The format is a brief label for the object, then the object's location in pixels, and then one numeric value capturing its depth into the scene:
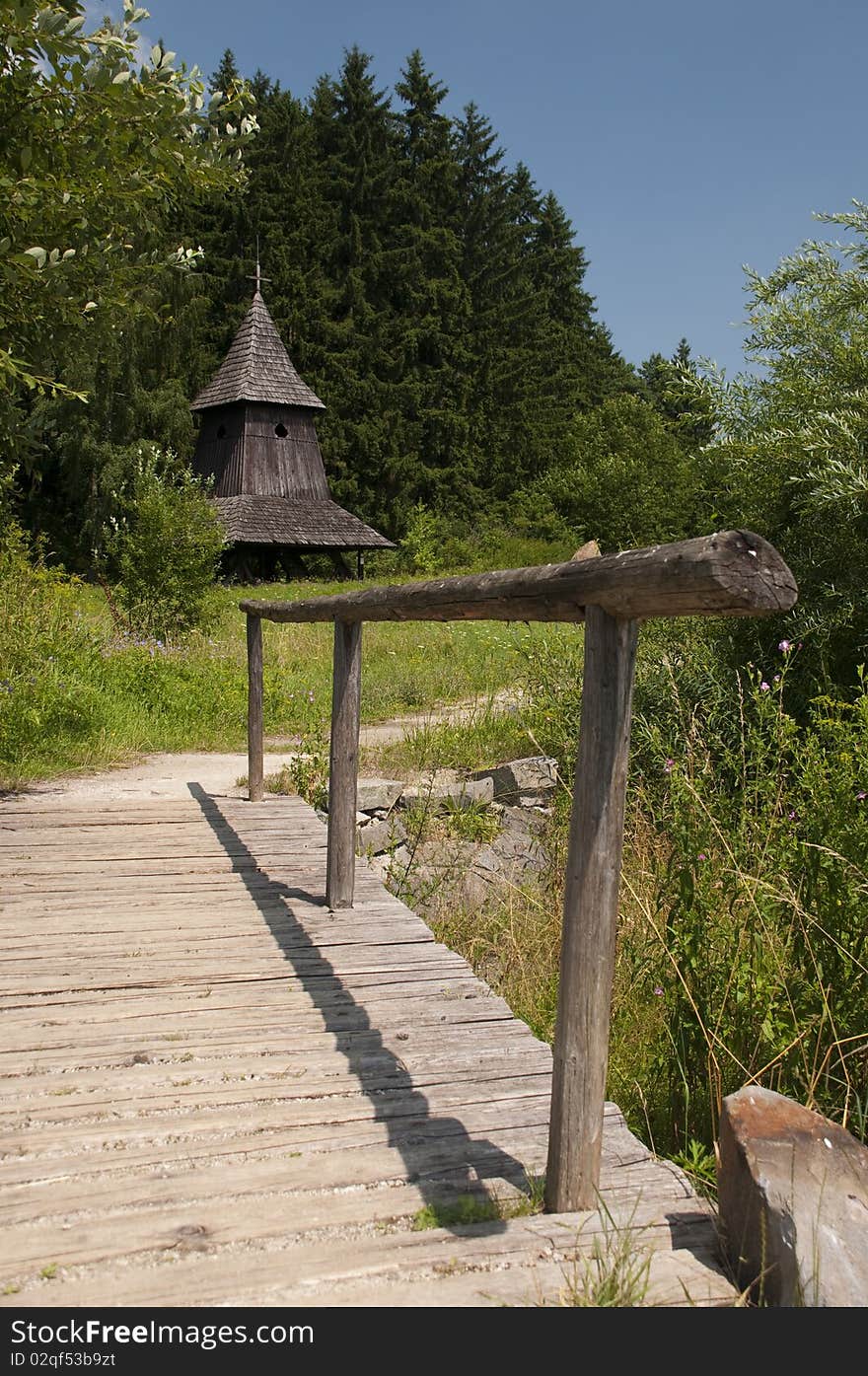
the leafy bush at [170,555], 16.31
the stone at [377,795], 7.78
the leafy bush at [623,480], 40.75
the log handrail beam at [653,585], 1.81
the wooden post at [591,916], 2.23
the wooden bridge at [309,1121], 2.10
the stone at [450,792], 7.89
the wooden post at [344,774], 4.71
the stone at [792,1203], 1.96
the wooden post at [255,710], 7.02
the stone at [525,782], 8.12
